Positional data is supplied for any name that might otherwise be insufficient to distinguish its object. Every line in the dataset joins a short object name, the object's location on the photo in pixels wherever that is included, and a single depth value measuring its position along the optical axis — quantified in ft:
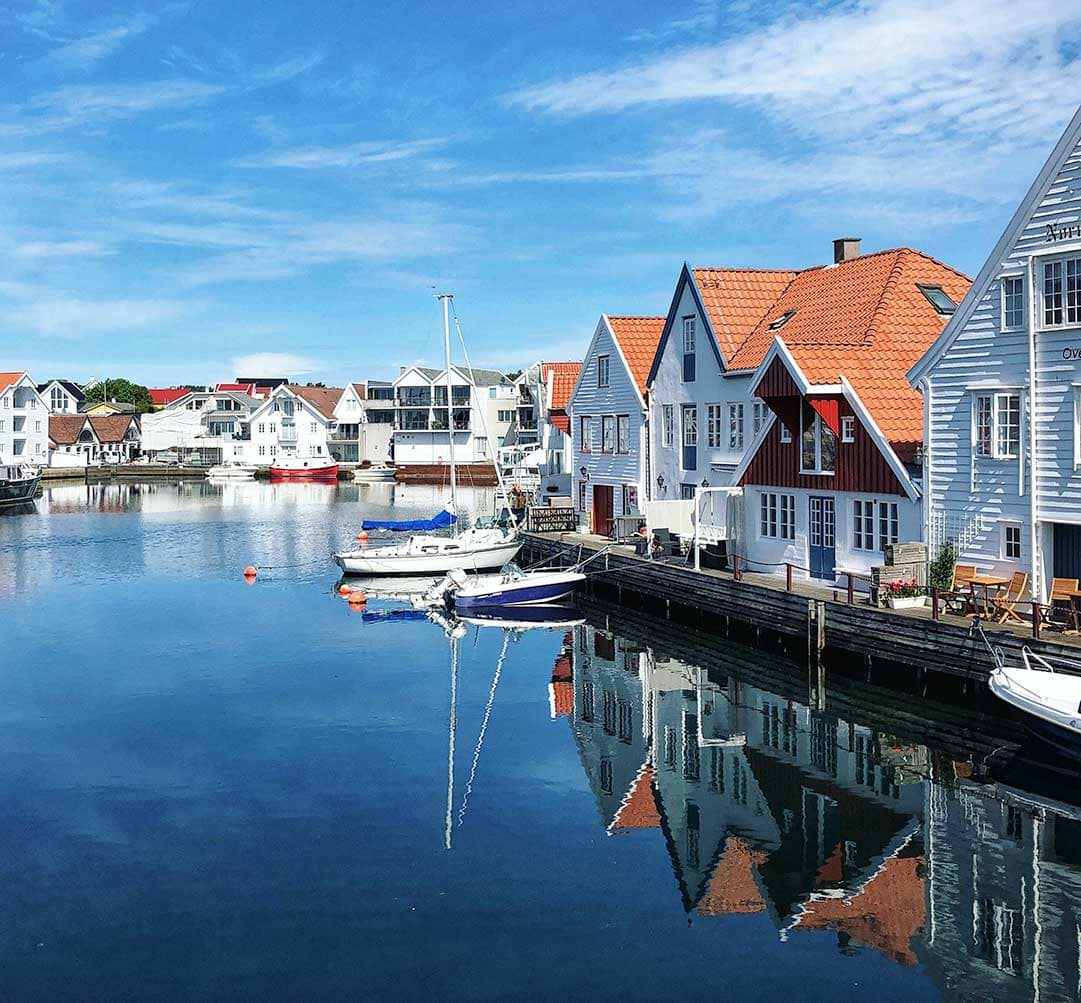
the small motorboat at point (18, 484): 324.72
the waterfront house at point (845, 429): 113.80
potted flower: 102.63
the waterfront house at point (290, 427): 503.20
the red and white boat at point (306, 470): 458.91
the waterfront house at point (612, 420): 176.86
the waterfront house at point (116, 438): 521.65
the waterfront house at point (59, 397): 530.27
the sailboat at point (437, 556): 173.58
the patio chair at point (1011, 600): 93.50
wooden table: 96.84
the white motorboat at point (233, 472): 472.85
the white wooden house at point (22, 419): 446.60
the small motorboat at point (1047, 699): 74.74
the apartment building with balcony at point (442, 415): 466.29
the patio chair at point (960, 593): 98.78
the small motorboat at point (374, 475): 453.58
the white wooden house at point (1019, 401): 93.97
